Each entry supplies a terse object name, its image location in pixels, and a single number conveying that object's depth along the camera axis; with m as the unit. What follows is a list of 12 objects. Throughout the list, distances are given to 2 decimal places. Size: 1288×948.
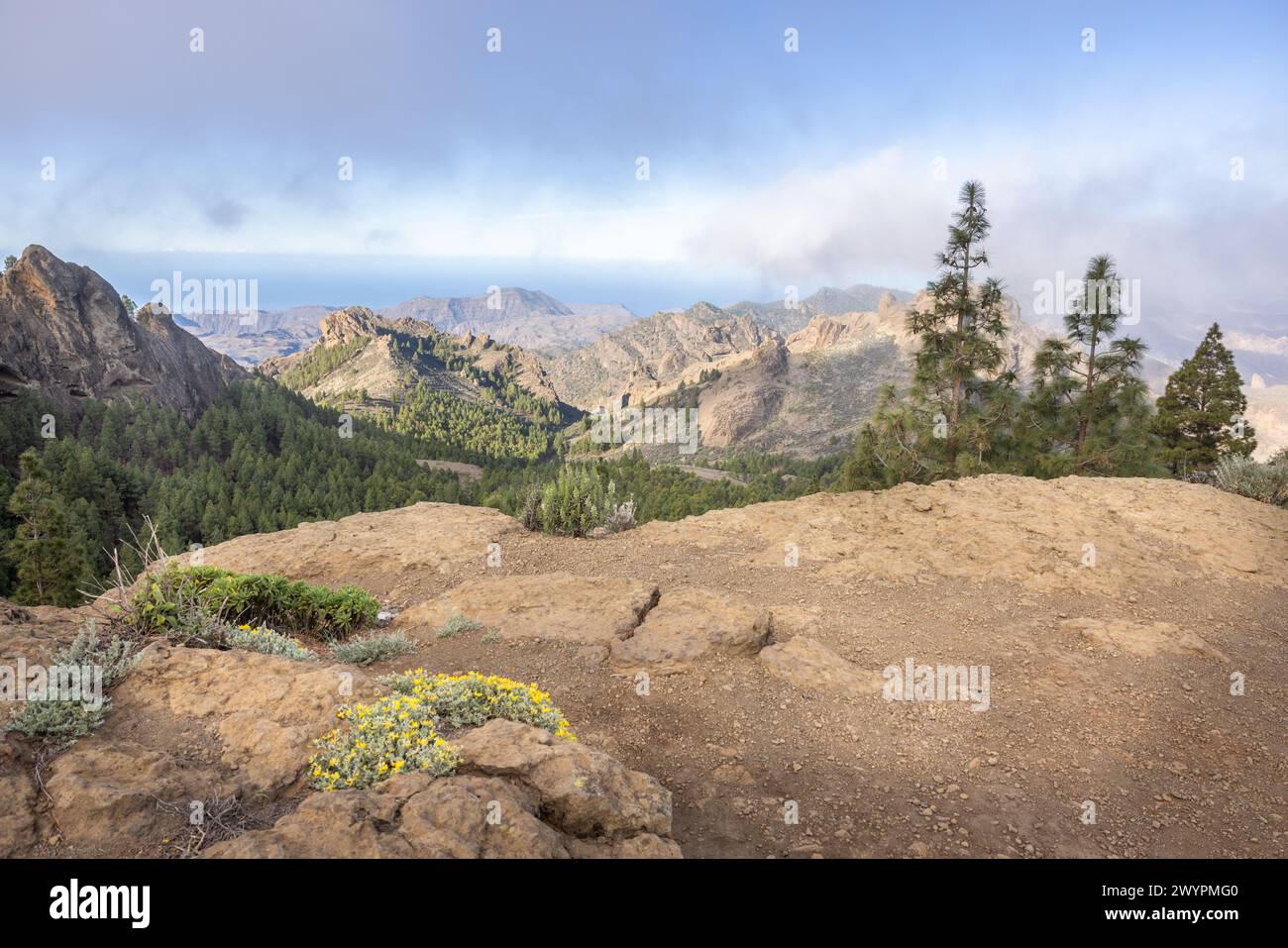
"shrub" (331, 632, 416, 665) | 9.10
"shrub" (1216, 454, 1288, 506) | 15.12
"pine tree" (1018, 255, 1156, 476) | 21.12
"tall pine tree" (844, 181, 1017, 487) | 21.14
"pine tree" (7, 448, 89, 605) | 33.44
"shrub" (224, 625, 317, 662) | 7.65
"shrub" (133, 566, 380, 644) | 7.50
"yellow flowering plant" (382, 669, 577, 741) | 6.02
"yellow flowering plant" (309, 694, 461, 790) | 4.79
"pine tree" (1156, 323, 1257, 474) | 32.25
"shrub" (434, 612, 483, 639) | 10.11
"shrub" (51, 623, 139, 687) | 5.81
